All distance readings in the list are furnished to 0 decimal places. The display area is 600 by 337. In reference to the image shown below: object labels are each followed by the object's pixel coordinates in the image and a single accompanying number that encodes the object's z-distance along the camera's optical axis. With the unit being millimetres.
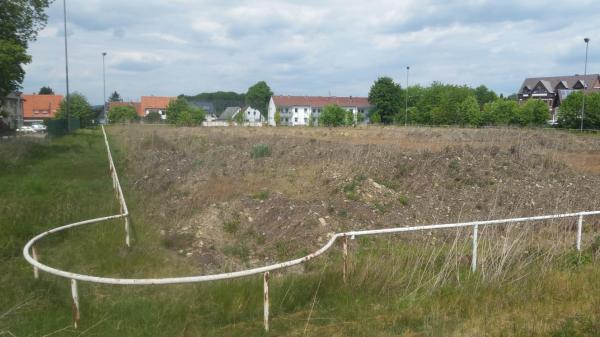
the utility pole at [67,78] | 41797
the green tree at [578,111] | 55812
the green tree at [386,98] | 100625
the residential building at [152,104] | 124094
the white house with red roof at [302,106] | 114875
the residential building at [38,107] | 100625
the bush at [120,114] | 95112
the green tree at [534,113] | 65812
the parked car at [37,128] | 60772
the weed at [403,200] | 12617
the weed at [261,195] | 12570
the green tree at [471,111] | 73988
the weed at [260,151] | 19797
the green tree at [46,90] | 135638
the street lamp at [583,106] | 54194
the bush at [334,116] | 84438
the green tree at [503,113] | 68000
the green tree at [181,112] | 89000
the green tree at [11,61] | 21109
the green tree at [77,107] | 74494
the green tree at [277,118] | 100612
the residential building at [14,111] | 59719
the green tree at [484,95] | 114838
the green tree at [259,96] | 140125
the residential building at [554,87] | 83250
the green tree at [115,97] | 160200
